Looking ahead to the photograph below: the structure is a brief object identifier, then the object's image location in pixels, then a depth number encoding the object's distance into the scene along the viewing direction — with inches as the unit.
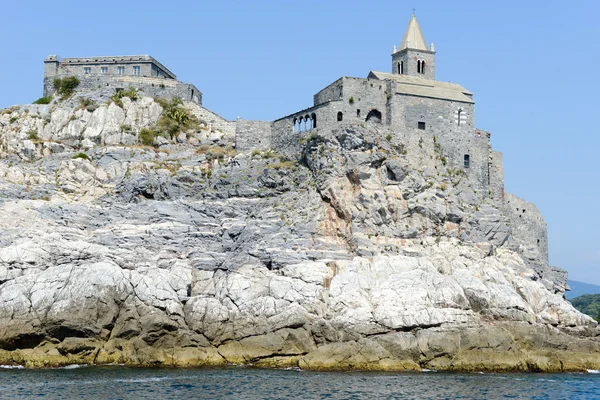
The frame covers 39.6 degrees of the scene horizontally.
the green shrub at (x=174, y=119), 2851.9
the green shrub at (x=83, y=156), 2640.3
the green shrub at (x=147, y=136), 2790.4
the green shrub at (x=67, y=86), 2997.3
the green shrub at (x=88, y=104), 2864.2
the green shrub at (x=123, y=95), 2893.7
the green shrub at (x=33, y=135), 2770.7
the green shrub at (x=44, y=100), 2979.8
